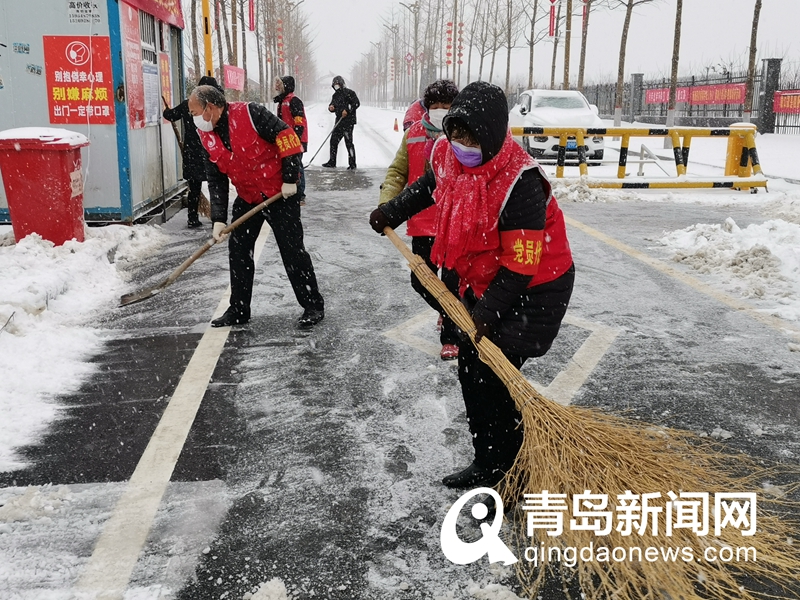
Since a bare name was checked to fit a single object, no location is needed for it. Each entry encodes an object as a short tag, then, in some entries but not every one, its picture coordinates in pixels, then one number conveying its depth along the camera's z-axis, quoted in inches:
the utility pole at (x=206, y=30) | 499.6
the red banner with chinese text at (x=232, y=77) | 814.5
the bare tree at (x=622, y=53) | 861.2
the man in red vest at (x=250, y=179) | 184.2
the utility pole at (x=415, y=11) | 1916.8
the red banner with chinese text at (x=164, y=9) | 348.4
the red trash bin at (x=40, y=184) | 266.8
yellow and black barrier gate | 469.4
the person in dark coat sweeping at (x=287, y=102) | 424.4
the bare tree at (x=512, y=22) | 1398.9
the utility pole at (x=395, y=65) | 2588.6
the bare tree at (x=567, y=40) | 974.7
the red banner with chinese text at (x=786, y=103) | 939.3
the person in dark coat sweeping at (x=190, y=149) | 340.8
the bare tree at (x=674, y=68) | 797.9
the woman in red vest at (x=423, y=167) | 157.2
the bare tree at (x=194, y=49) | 811.4
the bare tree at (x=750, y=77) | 778.2
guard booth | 301.7
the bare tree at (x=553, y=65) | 1194.3
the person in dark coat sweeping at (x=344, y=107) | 564.4
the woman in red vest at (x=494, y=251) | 96.5
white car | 663.8
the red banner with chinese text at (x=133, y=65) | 317.1
